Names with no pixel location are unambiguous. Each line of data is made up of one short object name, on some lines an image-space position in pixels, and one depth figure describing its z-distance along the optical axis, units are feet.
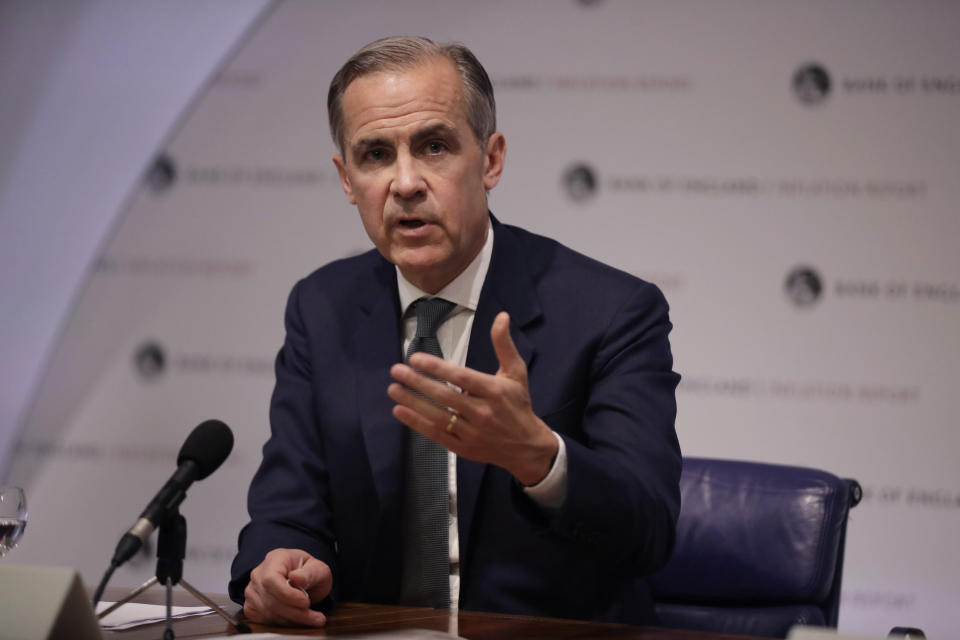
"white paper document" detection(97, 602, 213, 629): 12.54
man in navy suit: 12.89
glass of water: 12.96
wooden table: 12.32
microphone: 11.92
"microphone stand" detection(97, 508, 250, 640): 12.05
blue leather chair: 13.27
